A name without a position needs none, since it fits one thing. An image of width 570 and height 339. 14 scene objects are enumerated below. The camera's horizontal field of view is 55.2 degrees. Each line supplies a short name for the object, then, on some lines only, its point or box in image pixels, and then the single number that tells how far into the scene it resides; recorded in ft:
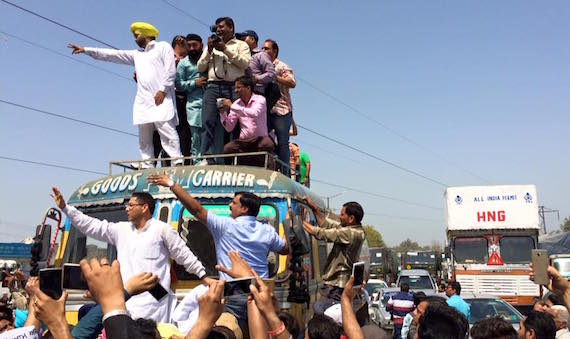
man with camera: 23.56
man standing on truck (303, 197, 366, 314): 16.34
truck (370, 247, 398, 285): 127.90
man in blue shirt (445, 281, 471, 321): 26.50
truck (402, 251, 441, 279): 122.39
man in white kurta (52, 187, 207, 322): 13.55
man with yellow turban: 23.63
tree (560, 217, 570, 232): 246.27
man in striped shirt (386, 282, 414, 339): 35.78
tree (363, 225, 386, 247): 336.08
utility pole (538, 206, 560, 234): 262.98
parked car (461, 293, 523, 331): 32.04
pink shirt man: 22.45
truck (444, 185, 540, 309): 52.90
